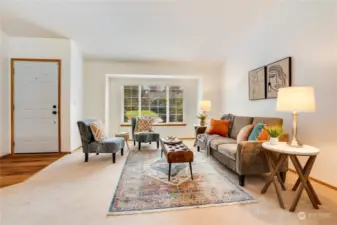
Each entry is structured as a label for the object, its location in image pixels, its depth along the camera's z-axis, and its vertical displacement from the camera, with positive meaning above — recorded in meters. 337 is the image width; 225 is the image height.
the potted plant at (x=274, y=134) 2.19 -0.27
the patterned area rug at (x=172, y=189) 1.96 -0.99
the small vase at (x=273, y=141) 2.20 -0.36
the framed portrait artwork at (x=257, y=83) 3.83 +0.59
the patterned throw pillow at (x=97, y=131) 3.52 -0.41
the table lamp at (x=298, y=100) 1.98 +0.12
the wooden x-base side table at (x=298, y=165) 1.87 -0.57
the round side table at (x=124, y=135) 4.76 -0.66
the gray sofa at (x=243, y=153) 2.43 -0.61
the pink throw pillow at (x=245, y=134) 2.88 -0.37
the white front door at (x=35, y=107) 4.08 +0.04
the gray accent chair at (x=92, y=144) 3.47 -0.65
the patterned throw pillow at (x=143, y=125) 5.05 -0.42
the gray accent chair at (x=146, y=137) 4.63 -0.69
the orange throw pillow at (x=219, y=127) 4.02 -0.37
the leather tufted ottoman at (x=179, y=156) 2.58 -0.64
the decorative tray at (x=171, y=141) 3.20 -0.55
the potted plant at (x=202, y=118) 5.20 -0.24
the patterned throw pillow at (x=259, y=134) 2.59 -0.33
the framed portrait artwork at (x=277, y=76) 3.19 +0.63
